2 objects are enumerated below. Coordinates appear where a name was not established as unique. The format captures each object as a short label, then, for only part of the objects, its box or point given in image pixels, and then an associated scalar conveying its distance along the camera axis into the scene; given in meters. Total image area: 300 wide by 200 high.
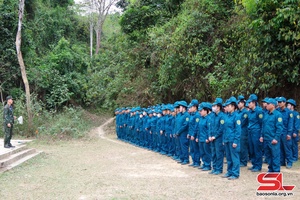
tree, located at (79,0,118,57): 34.03
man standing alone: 10.80
